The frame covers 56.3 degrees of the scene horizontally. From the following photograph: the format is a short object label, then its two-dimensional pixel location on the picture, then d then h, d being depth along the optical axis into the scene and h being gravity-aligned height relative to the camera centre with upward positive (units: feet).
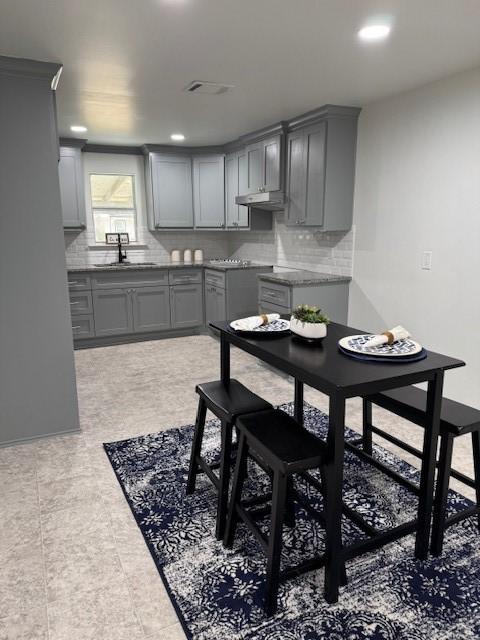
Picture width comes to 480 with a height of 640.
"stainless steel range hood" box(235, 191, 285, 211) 14.73 +0.97
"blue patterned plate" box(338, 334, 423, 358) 5.99 -1.62
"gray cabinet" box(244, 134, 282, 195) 14.93 +2.23
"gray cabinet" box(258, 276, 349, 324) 13.38 -2.03
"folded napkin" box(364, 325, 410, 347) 6.28 -1.50
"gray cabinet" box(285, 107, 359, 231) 12.74 +1.82
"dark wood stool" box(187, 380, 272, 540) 6.81 -2.94
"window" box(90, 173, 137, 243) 18.90 +1.03
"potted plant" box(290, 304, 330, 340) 6.75 -1.41
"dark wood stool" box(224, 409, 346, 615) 5.36 -2.79
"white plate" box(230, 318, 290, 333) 7.25 -1.60
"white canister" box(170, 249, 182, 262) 20.33 -1.20
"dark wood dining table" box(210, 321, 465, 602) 5.29 -1.89
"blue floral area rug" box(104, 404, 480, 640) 5.26 -4.57
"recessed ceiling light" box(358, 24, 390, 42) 7.62 +3.38
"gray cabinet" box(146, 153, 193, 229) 18.54 +1.58
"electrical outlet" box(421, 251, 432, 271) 11.08 -0.75
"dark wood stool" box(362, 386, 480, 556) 6.23 -2.78
